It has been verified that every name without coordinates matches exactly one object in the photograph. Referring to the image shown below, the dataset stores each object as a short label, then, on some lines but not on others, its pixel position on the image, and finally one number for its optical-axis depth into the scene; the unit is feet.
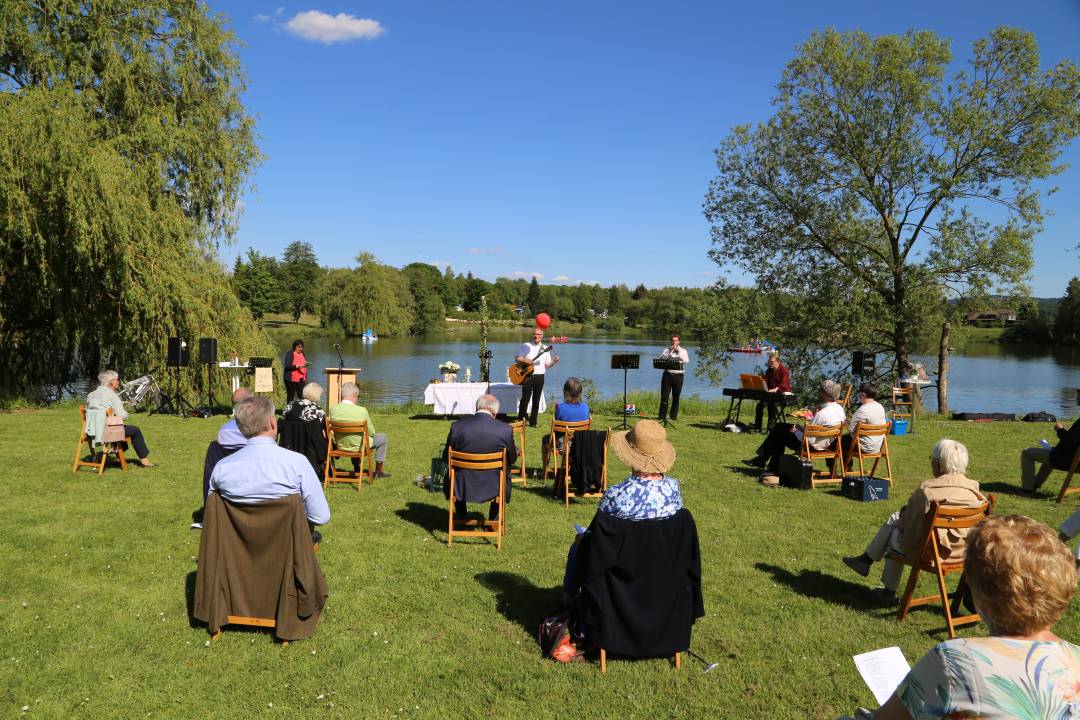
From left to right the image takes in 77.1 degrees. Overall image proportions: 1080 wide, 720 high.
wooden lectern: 42.75
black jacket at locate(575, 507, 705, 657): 11.45
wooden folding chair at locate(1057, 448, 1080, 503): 22.28
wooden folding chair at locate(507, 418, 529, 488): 25.41
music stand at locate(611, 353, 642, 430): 36.42
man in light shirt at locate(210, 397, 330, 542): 12.16
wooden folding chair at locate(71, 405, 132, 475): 25.32
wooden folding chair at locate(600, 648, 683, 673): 11.69
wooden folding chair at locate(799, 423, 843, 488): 24.99
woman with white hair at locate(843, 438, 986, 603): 13.82
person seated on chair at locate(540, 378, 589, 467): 24.53
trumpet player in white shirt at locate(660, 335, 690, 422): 40.75
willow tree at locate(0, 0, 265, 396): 39.11
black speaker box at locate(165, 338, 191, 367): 41.37
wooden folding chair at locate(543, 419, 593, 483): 24.27
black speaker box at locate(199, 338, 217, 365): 42.68
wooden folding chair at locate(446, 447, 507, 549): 18.07
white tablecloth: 43.04
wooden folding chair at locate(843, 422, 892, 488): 24.50
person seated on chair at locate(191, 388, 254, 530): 18.12
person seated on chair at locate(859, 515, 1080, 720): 5.52
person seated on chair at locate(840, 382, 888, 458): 24.63
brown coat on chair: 12.11
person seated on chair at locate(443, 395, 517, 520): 18.61
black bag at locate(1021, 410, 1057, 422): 45.06
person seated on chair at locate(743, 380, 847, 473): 25.35
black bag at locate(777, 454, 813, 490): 24.97
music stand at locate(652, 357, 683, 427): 38.65
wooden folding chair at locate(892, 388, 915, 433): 41.32
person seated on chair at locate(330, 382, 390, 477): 23.86
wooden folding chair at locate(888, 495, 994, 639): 13.28
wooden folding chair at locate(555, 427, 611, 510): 22.53
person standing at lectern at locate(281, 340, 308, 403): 44.27
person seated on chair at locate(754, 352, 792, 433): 36.88
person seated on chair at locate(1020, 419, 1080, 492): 22.99
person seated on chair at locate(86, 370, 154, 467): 25.22
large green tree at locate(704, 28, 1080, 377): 52.85
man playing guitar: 39.45
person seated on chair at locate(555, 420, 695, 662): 11.71
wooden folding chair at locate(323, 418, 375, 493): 23.91
